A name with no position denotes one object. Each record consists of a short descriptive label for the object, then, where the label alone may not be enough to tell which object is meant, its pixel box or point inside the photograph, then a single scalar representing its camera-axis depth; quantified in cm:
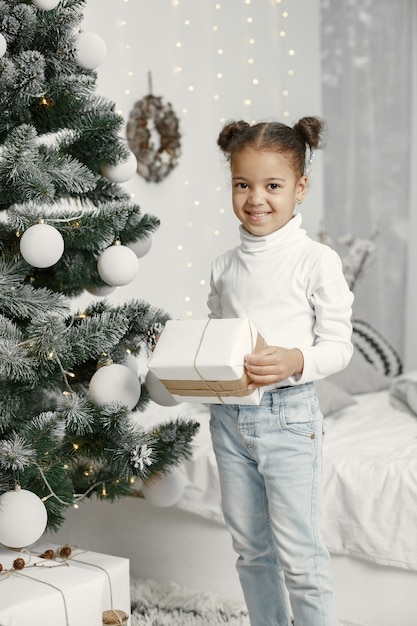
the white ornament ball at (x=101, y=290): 177
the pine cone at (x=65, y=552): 161
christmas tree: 148
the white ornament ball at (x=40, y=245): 145
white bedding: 186
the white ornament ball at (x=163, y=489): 178
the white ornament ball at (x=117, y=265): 158
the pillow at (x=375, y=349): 320
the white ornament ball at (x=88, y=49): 159
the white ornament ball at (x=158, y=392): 170
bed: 187
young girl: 143
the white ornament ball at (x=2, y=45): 146
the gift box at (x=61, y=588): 139
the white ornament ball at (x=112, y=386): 154
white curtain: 412
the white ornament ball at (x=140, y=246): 176
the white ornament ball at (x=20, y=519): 141
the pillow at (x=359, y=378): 286
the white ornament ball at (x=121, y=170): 168
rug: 197
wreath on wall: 265
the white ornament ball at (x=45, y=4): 152
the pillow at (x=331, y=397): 249
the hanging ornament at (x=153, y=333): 166
